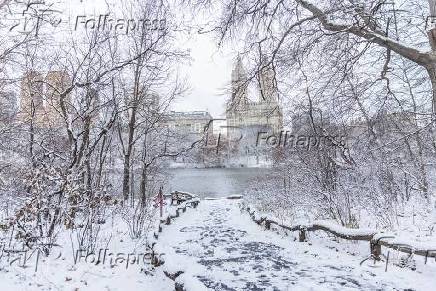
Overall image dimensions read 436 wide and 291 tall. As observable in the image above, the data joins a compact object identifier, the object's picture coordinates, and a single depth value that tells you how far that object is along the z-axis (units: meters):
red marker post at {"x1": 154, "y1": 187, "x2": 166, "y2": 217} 16.94
